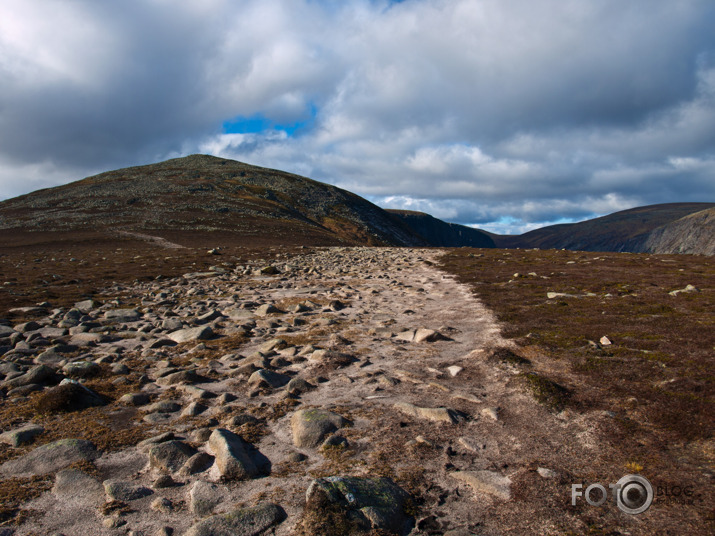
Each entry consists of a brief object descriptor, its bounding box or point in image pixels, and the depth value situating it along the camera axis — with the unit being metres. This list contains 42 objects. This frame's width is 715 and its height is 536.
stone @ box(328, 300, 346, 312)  15.66
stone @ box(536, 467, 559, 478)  4.95
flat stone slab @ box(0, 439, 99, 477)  5.38
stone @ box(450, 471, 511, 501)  4.72
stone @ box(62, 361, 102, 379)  8.91
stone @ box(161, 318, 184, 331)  13.05
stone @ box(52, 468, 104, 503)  4.87
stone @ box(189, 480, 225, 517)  4.55
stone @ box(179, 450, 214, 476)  5.32
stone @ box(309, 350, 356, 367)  9.45
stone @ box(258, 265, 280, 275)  26.55
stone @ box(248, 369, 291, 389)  8.20
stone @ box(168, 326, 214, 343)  11.90
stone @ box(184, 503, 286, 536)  4.13
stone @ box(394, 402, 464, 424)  6.52
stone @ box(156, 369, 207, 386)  8.57
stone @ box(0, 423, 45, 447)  6.03
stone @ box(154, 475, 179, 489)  5.04
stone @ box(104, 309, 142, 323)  14.42
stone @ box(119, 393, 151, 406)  7.57
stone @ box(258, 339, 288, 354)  10.78
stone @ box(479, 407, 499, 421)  6.55
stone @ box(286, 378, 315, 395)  7.93
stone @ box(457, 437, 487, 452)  5.69
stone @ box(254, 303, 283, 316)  15.14
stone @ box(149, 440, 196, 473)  5.45
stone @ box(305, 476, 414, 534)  4.21
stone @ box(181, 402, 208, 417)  7.04
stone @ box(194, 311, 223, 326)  13.93
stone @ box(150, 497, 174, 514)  4.58
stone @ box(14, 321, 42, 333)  12.52
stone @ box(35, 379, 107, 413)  7.18
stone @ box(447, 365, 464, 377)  8.61
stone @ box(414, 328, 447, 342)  11.09
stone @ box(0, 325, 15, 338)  11.94
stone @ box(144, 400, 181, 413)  7.25
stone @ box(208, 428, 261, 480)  5.17
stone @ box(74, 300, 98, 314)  15.80
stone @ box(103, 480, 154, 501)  4.82
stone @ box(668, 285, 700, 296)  15.04
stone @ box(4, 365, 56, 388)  8.23
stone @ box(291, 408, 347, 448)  6.04
